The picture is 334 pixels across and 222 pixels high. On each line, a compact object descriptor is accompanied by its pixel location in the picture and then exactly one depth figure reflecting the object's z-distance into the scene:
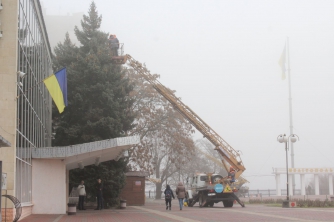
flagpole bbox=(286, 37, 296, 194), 64.36
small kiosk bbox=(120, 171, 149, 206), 42.12
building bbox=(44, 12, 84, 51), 116.69
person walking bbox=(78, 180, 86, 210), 28.81
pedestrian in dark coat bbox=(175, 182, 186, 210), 29.70
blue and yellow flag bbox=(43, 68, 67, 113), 20.19
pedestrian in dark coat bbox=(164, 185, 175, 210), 30.34
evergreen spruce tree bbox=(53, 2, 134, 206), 34.66
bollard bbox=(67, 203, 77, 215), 25.50
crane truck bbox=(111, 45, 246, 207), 33.41
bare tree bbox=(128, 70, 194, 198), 47.50
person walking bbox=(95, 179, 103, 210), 30.26
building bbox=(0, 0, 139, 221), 19.17
